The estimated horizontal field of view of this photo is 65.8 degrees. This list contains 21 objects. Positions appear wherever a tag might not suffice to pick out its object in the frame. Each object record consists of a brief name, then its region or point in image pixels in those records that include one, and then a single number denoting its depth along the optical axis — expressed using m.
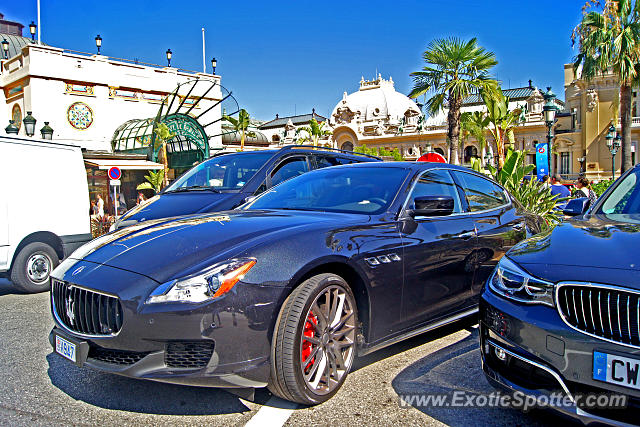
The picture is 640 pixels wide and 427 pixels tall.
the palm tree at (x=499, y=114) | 20.06
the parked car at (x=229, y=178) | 6.31
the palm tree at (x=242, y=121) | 39.22
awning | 21.19
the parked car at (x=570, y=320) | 2.18
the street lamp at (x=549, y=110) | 16.56
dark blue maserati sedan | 2.60
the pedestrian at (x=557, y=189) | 12.36
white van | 6.79
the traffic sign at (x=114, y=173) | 16.64
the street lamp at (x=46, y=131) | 17.02
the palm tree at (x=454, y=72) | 19.36
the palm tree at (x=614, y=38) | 24.48
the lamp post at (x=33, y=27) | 32.77
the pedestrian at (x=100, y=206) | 18.06
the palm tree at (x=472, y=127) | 32.75
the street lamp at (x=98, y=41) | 33.28
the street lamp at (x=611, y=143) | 28.28
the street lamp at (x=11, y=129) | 16.61
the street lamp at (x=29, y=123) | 16.17
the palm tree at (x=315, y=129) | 58.16
